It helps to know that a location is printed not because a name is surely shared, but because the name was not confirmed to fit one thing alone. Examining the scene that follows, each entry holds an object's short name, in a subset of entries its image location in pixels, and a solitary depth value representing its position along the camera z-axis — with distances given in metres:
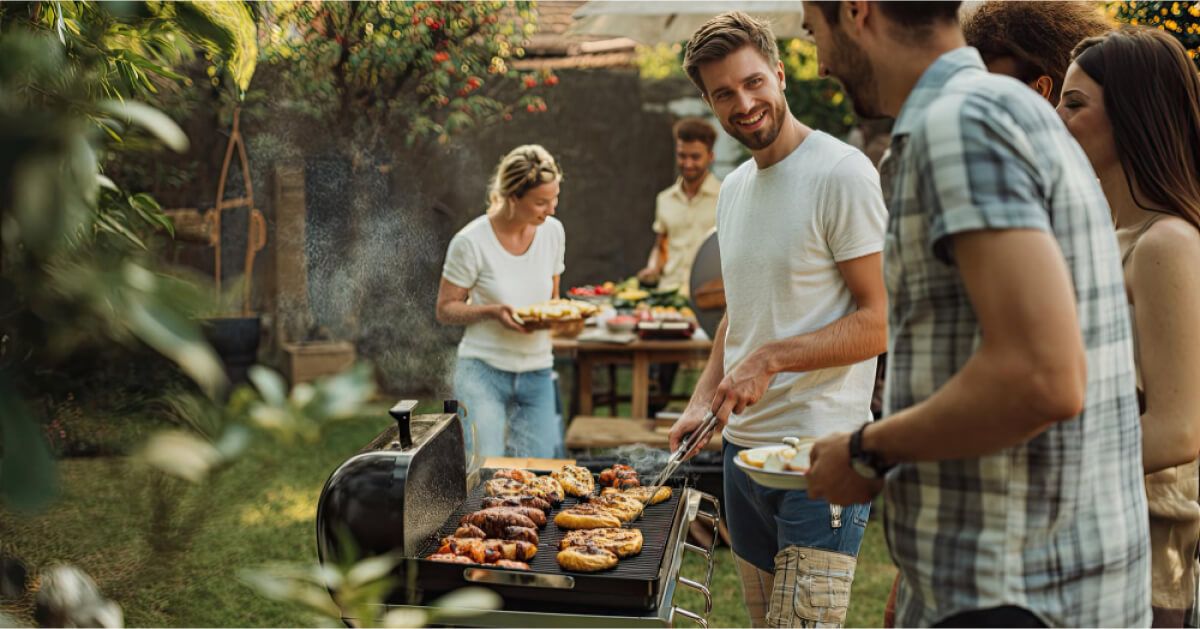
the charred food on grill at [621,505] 2.77
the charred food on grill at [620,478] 3.16
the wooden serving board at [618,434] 5.22
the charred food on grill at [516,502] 2.82
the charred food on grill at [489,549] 2.38
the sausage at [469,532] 2.57
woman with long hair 1.73
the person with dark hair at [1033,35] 2.27
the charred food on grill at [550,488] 2.97
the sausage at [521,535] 2.54
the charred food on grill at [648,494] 2.95
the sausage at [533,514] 2.73
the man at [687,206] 6.86
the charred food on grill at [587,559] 2.32
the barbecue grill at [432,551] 2.22
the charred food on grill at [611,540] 2.45
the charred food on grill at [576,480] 3.10
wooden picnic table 5.82
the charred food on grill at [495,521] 2.59
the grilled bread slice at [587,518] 2.68
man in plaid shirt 1.20
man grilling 2.45
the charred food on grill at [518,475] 3.13
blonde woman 4.55
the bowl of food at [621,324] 5.91
